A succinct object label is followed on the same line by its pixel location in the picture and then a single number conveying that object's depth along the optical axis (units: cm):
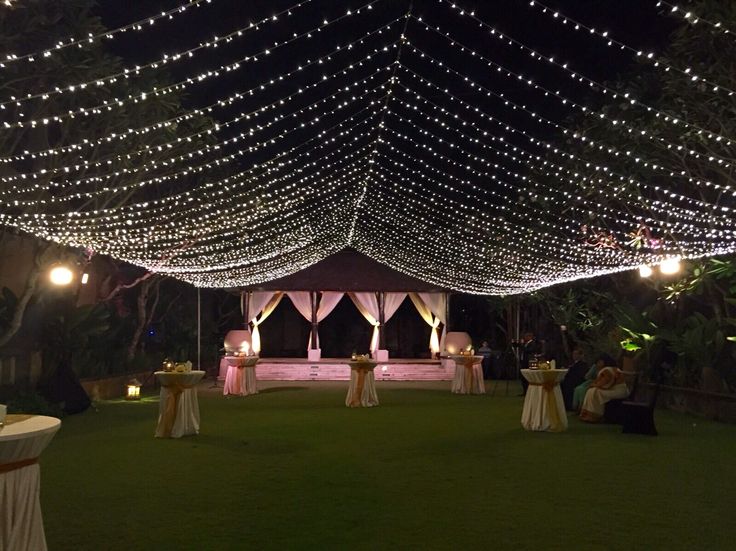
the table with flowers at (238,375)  1569
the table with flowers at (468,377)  1636
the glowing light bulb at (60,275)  1313
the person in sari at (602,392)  1070
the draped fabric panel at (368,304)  2366
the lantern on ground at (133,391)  1509
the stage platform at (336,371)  2156
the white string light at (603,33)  552
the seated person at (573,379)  1267
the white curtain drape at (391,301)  2370
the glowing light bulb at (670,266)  1313
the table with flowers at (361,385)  1343
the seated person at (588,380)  1173
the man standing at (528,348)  1568
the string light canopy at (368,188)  1033
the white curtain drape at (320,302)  2369
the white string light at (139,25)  518
